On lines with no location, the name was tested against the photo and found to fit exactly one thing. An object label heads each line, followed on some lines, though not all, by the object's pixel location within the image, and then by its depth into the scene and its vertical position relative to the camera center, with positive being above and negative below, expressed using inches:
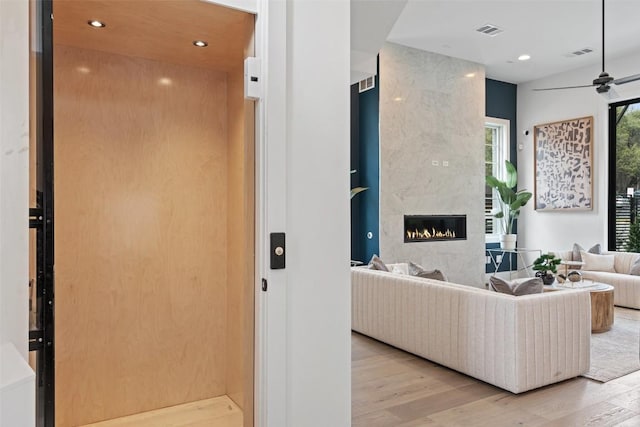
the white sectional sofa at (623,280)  222.1 -35.5
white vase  309.6 -21.8
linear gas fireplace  260.4 -11.2
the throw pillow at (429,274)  160.7 -23.5
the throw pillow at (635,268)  233.0 -30.6
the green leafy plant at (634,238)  265.7 -17.1
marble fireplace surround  250.2 +32.1
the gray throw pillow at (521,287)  130.5 -22.4
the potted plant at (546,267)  192.7 -24.4
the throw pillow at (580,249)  260.7 -24.0
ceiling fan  174.6 +48.2
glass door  271.7 +20.4
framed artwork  289.1 +28.6
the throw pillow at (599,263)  248.8 -29.4
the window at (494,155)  323.3 +38.7
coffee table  179.3 -39.1
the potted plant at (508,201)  305.3 +5.2
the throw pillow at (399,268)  191.6 -25.0
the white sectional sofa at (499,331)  119.7 -34.6
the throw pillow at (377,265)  181.9 -22.4
